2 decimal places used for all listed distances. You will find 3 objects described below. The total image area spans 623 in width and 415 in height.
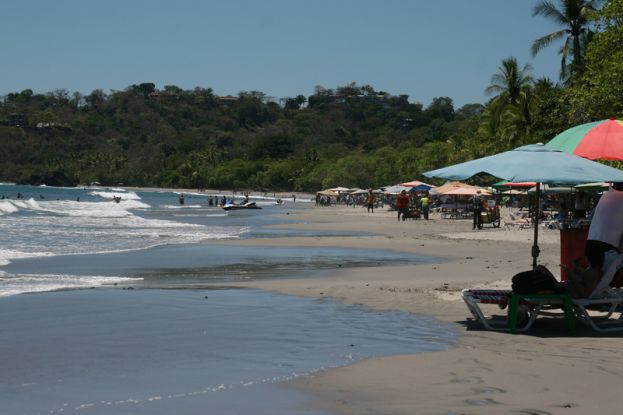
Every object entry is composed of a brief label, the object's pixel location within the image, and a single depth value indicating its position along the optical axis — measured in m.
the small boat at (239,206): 72.94
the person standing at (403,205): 47.37
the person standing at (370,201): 65.88
